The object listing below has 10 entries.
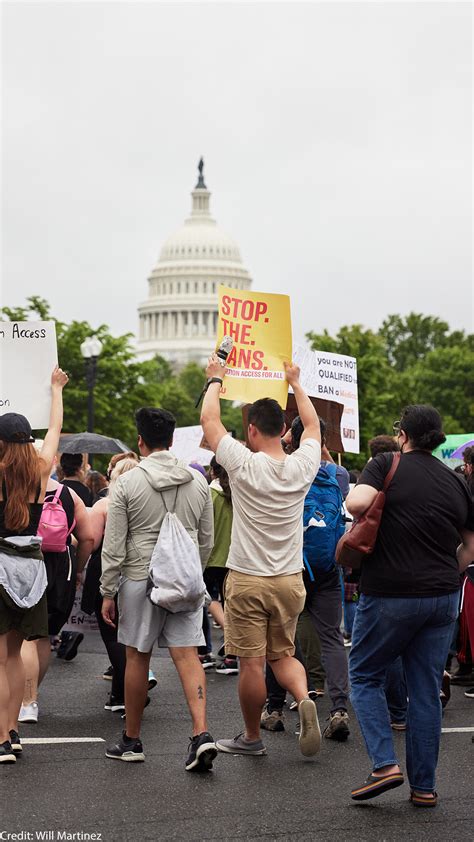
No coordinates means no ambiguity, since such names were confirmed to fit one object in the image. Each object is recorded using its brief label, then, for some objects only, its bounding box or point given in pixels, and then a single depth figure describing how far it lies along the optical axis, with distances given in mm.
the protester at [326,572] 8273
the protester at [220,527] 10633
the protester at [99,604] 8883
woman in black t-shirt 6488
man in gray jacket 7246
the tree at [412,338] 90562
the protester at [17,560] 7047
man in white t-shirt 7125
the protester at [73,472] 9922
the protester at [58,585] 8320
